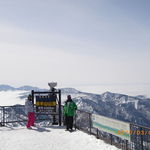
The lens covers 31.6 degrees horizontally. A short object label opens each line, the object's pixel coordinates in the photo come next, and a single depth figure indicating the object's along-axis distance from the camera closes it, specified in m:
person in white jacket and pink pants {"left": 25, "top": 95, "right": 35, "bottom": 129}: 17.11
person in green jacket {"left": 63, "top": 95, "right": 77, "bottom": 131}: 15.96
